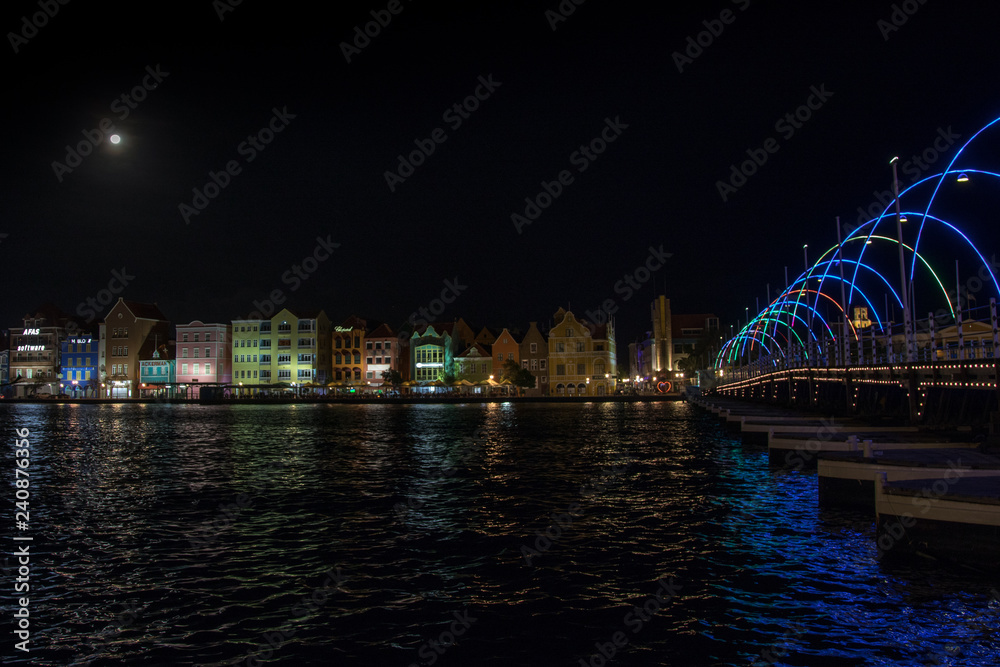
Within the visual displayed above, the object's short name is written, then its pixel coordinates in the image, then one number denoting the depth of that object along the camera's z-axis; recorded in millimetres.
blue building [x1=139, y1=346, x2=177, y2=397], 149975
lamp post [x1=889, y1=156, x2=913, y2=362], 31341
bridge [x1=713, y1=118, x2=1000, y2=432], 25922
